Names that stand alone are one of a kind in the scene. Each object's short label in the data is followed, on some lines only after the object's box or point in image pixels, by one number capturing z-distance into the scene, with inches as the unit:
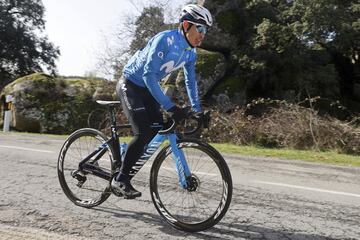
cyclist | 155.7
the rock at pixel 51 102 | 665.6
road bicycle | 153.3
